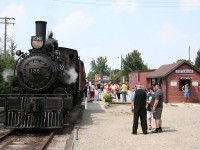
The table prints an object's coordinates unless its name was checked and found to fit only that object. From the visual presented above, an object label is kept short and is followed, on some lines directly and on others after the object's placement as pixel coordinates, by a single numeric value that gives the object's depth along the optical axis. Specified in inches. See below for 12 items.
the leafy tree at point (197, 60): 2328.2
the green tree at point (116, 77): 3624.5
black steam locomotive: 471.5
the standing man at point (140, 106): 458.6
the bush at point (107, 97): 1028.7
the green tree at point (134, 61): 2517.2
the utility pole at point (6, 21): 1688.0
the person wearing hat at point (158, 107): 471.9
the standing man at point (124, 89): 1017.7
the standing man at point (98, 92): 1176.2
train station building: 1090.7
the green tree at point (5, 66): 942.2
